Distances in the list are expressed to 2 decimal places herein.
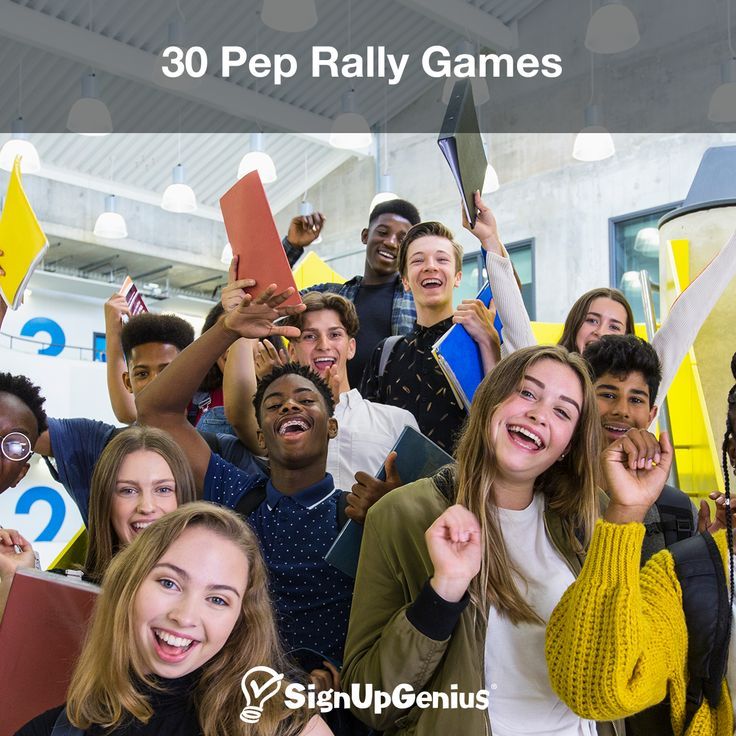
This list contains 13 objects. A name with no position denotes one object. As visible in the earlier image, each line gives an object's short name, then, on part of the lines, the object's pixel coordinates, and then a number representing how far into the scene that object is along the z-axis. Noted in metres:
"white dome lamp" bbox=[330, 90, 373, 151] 8.58
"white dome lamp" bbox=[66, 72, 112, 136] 8.11
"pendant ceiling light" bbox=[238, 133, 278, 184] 8.98
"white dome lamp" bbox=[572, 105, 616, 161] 8.46
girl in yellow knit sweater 1.49
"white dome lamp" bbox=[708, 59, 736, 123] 7.90
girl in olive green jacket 1.55
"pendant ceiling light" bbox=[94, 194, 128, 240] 11.44
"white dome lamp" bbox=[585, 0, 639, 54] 7.06
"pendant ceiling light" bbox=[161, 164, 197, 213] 10.09
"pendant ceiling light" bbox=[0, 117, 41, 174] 8.30
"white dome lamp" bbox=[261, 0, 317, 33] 5.93
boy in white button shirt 2.50
